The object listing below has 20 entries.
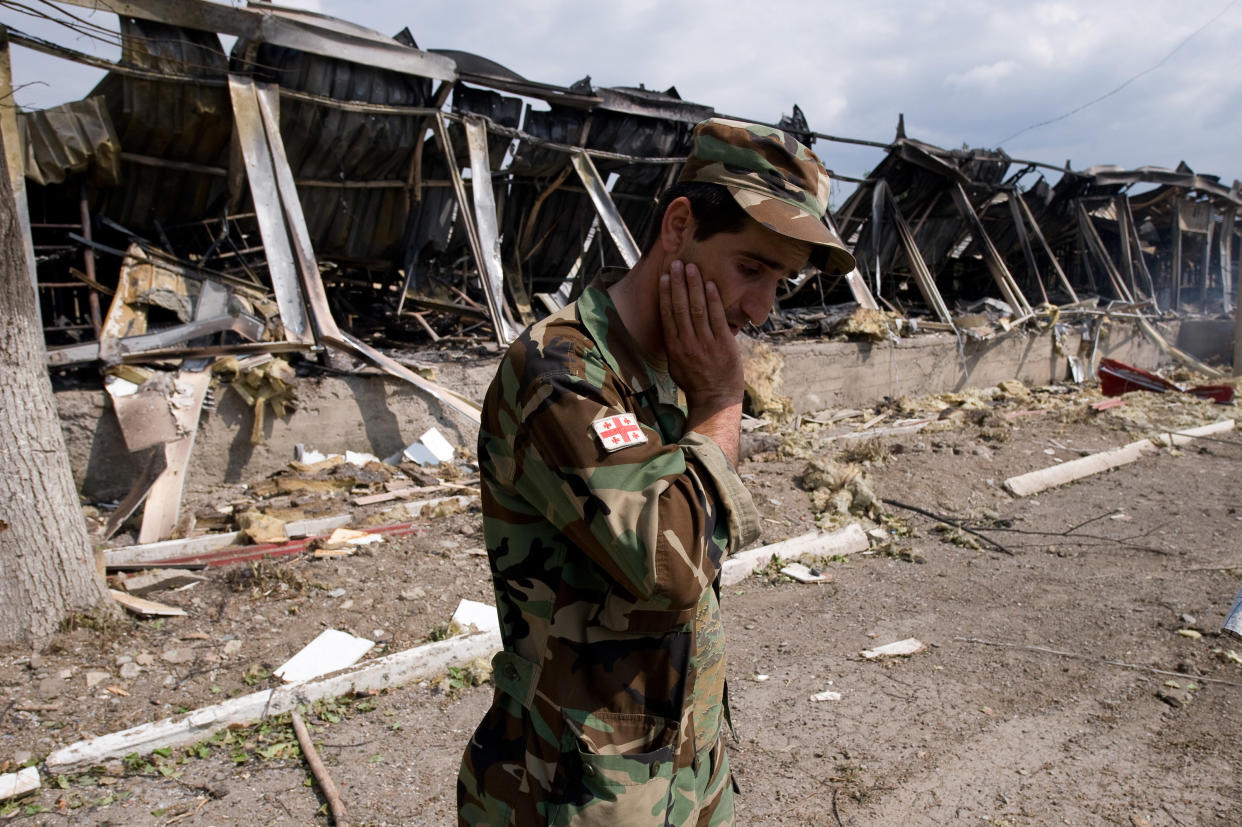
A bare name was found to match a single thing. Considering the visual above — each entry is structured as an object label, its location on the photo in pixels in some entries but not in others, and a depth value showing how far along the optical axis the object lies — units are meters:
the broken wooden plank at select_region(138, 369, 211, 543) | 5.22
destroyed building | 6.66
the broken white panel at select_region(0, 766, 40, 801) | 2.84
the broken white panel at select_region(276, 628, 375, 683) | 3.72
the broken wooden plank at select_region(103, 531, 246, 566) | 4.72
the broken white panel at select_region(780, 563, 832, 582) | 5.18
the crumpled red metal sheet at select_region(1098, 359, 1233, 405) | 12.34
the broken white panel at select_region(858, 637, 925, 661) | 4.14
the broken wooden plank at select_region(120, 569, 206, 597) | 4.41
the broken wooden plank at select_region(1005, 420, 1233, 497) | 7.23
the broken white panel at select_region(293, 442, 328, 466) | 6.41
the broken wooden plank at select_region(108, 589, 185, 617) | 4.10
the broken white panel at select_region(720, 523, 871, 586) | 5.13
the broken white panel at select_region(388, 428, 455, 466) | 6.85
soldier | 1.07
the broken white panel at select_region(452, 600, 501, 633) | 4.23
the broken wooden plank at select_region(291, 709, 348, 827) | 2.83
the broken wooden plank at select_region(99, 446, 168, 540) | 5.11
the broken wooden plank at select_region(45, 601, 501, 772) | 3.08
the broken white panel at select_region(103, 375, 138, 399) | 5.68
